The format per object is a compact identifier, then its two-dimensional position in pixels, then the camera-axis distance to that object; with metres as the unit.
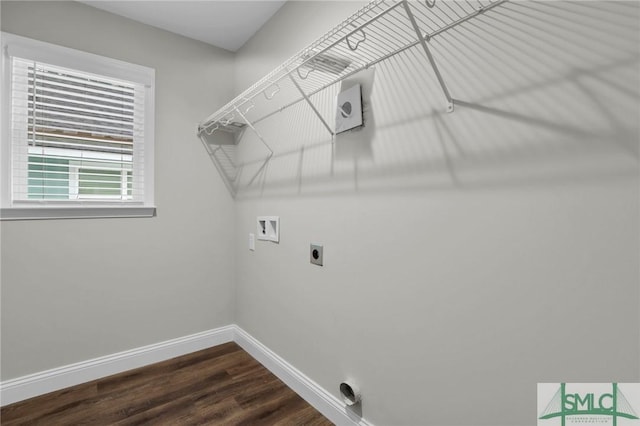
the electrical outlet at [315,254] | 1.67
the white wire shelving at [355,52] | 1.02
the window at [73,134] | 1.76
